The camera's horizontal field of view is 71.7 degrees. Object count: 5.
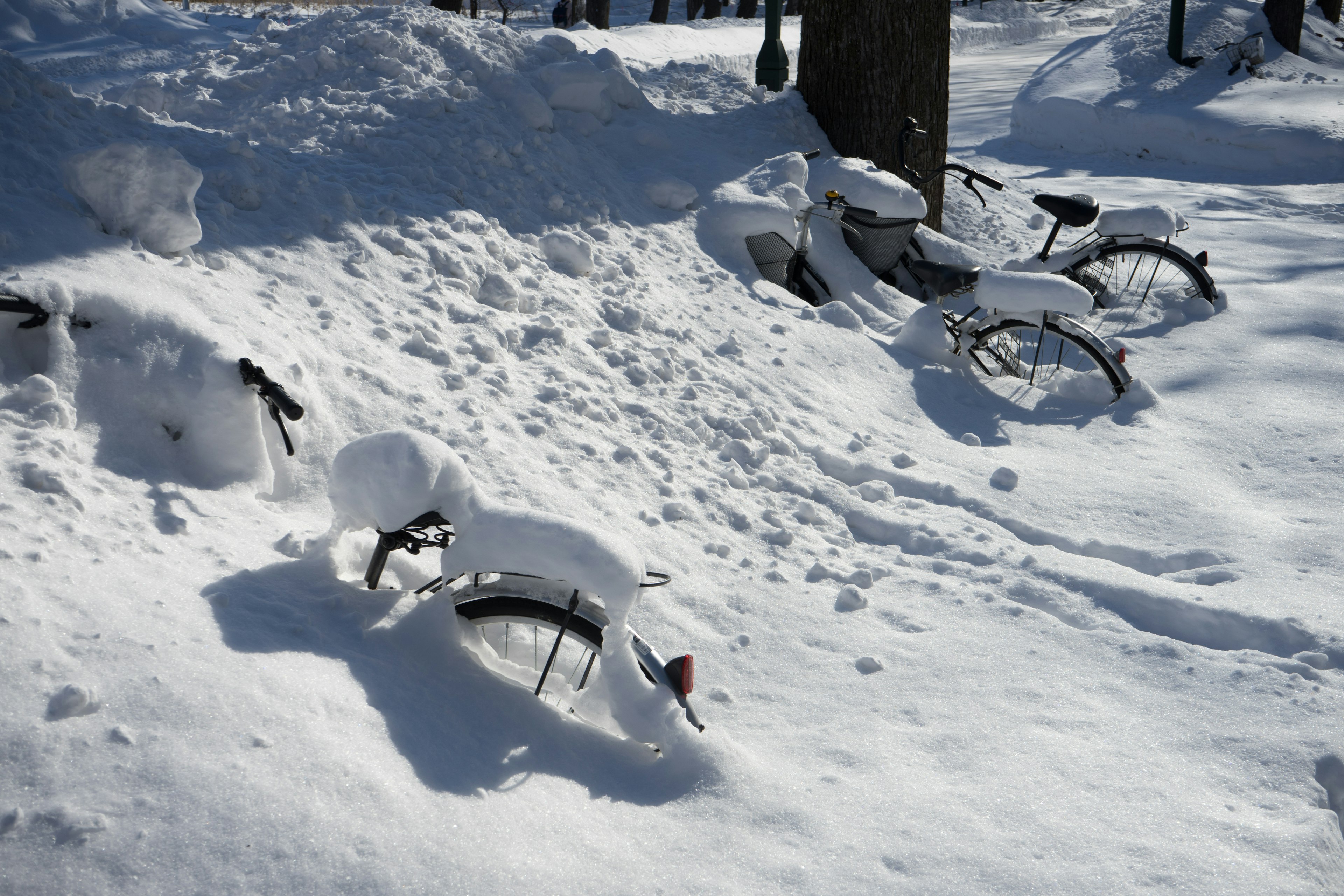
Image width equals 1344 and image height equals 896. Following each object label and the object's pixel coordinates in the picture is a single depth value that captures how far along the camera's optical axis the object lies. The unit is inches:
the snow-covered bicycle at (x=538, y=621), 98.3
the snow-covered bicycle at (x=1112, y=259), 245.6
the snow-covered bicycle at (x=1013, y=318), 201.6
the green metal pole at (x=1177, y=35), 510.9
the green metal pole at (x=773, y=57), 318.3
